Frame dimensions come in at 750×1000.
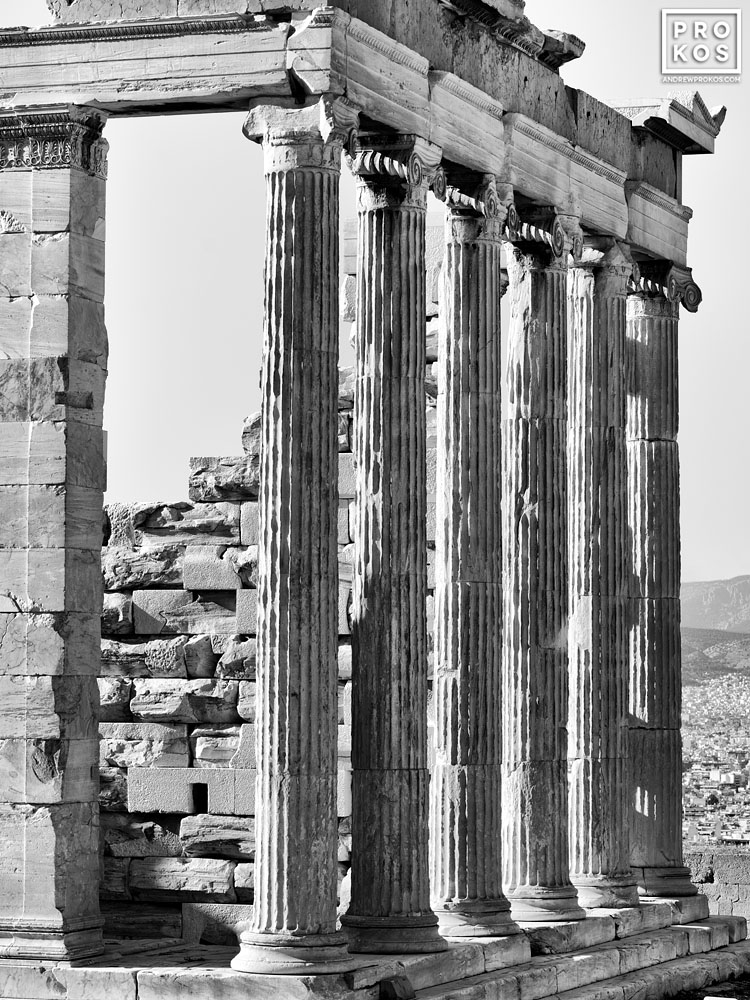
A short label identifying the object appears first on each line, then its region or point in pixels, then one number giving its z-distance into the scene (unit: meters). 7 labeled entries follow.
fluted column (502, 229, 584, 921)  29.05
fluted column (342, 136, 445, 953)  25.36
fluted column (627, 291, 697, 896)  32.66
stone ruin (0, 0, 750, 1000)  23.92
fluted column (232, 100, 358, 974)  23.59
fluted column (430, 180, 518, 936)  27.16
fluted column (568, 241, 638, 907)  30.83
